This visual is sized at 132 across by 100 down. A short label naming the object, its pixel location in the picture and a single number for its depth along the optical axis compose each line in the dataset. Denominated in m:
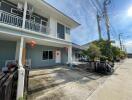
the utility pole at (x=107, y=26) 10.90
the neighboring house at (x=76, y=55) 15.54
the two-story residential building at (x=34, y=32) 5.96
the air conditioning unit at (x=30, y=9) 7.04
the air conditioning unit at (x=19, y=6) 6.56
